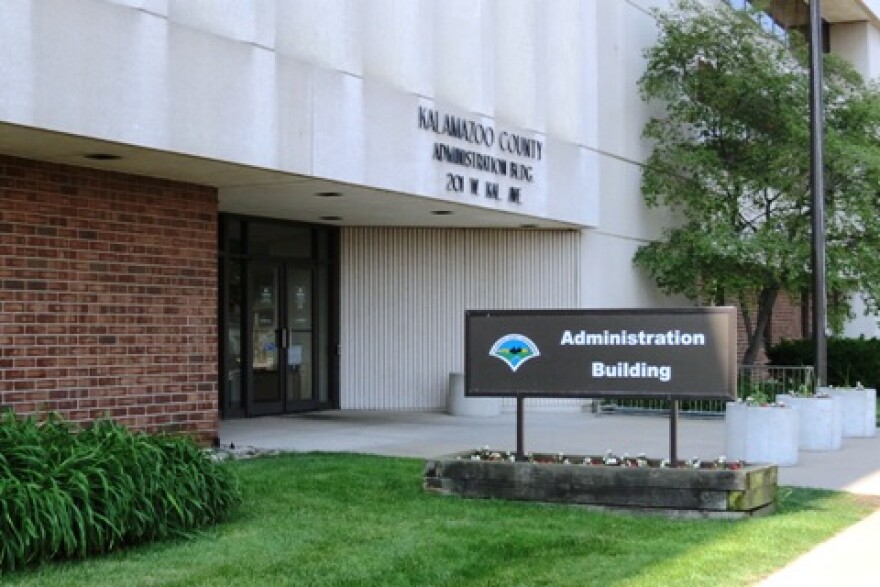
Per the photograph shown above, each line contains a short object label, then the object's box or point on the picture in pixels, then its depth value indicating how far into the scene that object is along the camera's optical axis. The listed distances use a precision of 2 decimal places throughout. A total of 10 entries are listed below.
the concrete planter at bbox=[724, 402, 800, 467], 12.31
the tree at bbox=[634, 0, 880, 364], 20.03
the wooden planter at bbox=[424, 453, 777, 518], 8.84
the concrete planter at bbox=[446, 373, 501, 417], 18.80
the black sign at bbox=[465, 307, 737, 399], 9.20
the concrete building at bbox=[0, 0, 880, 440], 10.99
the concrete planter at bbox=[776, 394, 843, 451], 13.94
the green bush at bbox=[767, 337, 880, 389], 24.48
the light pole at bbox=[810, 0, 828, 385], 15.45
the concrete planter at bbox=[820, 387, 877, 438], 15.83
